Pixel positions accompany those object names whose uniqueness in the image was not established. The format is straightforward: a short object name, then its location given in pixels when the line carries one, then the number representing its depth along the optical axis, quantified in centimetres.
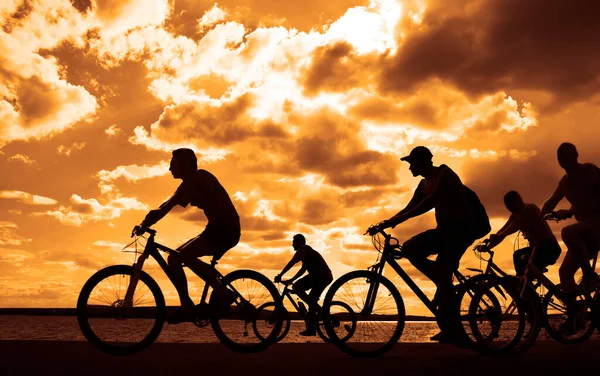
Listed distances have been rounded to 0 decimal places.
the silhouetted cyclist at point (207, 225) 753
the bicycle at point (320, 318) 838
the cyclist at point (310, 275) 1165
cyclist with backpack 742
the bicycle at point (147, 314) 722
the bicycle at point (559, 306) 950
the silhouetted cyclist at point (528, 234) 972
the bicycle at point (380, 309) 723
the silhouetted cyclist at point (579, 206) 904
